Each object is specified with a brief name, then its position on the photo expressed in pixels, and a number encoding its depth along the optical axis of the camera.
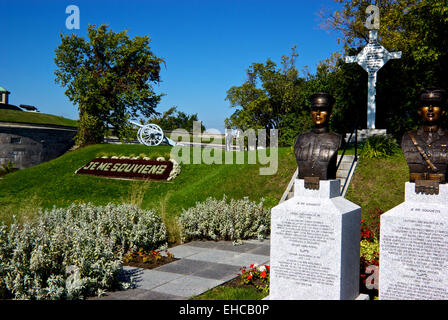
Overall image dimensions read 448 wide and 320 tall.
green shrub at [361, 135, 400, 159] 12.86
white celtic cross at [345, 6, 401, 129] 14.59
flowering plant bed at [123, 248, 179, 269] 7.58
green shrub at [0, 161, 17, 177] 27.89
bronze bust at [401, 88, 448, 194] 5.34
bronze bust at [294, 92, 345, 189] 5.40
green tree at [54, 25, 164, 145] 31.94
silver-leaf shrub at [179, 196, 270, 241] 9.82
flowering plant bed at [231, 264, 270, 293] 6.39
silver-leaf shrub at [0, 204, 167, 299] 5.48
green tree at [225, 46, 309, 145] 32.28
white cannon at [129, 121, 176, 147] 27.17
